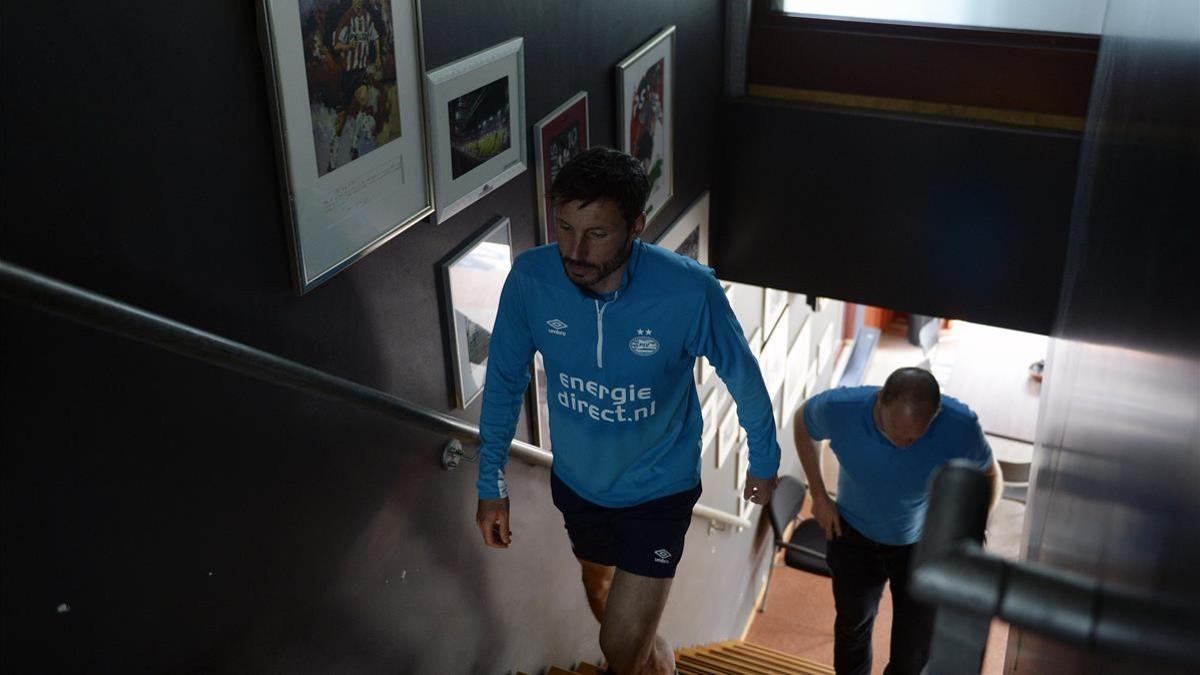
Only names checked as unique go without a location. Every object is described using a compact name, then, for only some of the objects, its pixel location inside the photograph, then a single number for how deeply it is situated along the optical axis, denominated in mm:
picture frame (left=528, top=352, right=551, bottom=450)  3721
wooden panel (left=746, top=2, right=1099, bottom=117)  4746
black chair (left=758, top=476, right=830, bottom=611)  7730
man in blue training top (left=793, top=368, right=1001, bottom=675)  3658
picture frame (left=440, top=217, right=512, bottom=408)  3061
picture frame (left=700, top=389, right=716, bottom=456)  6062
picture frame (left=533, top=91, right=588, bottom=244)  3473
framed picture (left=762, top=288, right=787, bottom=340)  6766
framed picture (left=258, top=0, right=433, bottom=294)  2191
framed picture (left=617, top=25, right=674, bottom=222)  4109
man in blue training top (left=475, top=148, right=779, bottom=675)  2334
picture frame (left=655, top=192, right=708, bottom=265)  4848
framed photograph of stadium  2855
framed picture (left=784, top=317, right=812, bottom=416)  7988
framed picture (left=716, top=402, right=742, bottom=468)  6418
